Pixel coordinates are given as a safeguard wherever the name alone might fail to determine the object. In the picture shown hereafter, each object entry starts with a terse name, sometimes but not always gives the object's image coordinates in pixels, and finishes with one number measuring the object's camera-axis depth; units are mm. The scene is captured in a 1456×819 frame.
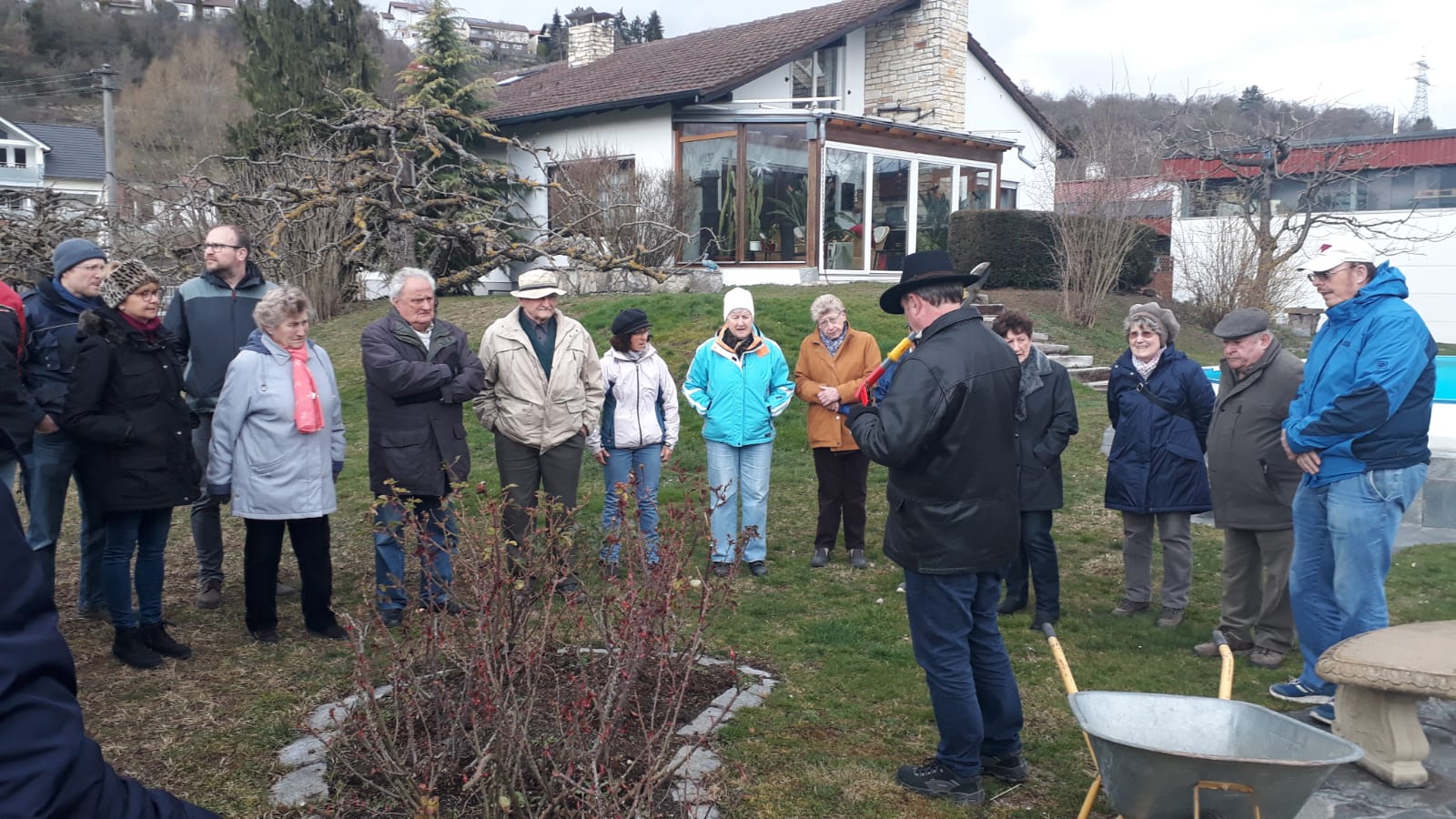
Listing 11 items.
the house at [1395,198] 23812
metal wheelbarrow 2520
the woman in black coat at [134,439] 4594
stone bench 3383
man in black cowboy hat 3658
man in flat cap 5145
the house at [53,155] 41312
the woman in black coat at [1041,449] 5684
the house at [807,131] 17844
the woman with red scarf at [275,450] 4902
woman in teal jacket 6562
